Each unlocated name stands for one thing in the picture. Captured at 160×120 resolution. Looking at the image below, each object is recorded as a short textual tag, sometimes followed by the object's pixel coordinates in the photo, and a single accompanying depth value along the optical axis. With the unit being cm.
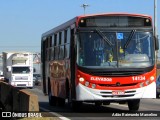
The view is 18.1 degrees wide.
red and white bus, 1725
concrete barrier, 1544
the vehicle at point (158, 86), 3222
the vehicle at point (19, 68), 5241
